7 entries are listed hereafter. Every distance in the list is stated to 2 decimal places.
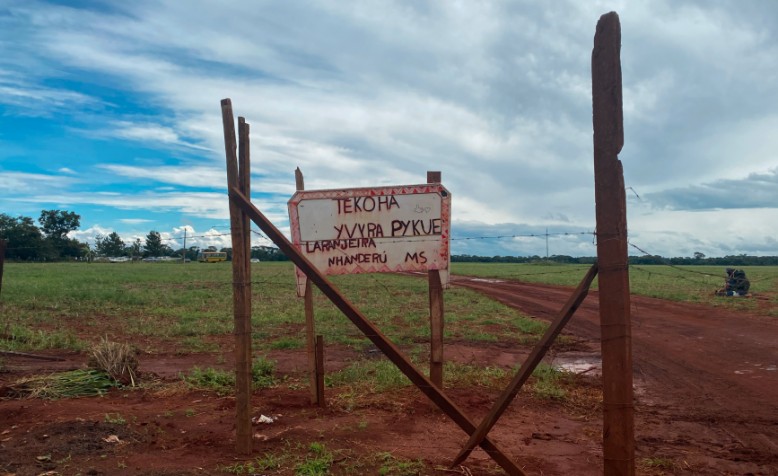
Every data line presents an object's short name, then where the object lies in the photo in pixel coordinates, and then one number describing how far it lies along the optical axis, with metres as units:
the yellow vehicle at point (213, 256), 101.39
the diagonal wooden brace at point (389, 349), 4.10
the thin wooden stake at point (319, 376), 6.44
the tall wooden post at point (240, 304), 4.91
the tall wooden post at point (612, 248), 3.39
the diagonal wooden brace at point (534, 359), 3.71
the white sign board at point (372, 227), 5.61
